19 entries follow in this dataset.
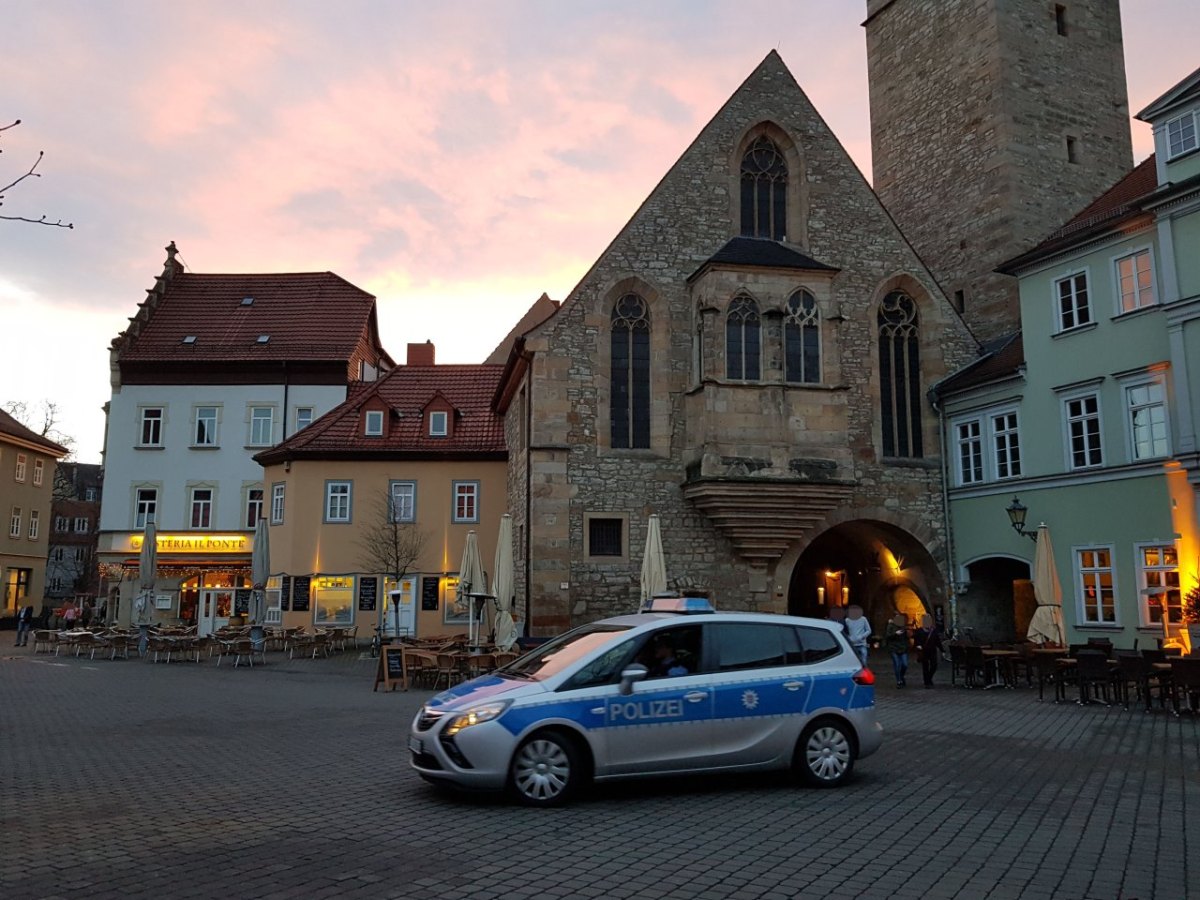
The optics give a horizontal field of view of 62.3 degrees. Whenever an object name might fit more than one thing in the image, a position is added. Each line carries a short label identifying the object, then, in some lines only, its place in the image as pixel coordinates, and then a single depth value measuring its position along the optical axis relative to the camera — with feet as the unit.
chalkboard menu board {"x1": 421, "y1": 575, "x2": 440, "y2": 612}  106.93
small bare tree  103.09
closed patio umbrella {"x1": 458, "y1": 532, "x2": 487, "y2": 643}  72.74
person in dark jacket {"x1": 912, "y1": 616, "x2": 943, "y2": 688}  63.21
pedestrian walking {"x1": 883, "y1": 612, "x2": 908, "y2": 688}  62.69
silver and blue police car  26.81
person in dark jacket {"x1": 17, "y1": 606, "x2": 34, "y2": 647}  109.74
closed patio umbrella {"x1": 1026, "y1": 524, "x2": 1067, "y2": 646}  62.80
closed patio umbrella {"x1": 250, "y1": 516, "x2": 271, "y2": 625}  84.02
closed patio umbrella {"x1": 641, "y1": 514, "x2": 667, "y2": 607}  67.46
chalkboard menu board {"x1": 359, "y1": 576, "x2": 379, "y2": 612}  106.73
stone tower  99.35
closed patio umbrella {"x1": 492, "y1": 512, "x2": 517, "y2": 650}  70.70
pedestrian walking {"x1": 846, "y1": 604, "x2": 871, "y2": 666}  61.57
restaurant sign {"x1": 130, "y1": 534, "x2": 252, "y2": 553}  123.95
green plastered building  64.49
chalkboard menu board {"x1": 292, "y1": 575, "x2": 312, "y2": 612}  106.42
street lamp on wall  73.46
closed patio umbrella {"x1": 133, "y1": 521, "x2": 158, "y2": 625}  85.10
